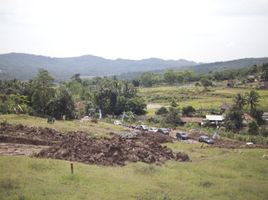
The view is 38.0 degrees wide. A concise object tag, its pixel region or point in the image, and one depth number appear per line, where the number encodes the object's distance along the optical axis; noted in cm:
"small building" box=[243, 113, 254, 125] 6824
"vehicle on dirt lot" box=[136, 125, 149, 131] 6001
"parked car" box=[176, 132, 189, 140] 5216
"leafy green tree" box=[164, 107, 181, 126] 7181
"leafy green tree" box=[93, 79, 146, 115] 8562
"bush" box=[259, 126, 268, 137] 6069
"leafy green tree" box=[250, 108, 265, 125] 7264
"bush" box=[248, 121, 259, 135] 6131
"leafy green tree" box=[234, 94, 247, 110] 7064
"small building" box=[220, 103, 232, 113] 8472
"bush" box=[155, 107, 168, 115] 8356
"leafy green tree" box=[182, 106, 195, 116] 8244
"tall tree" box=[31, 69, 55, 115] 6250
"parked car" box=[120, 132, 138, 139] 4449
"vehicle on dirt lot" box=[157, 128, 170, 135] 5758
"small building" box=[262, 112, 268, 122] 7541
